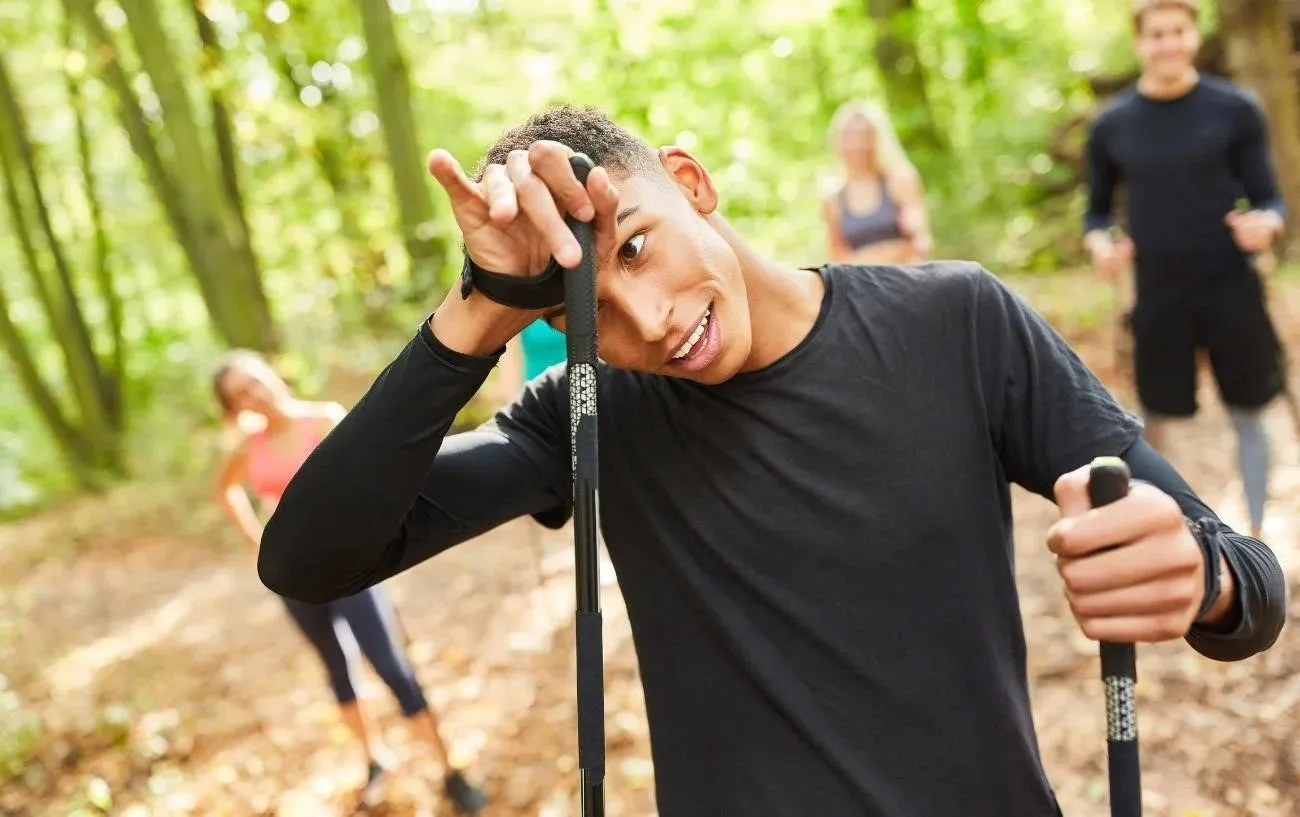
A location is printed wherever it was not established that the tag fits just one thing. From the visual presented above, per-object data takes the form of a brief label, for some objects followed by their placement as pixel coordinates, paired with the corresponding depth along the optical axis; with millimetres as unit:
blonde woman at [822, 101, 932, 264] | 6047
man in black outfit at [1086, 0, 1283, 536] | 3990
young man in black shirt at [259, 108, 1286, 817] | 1493
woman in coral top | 4254
